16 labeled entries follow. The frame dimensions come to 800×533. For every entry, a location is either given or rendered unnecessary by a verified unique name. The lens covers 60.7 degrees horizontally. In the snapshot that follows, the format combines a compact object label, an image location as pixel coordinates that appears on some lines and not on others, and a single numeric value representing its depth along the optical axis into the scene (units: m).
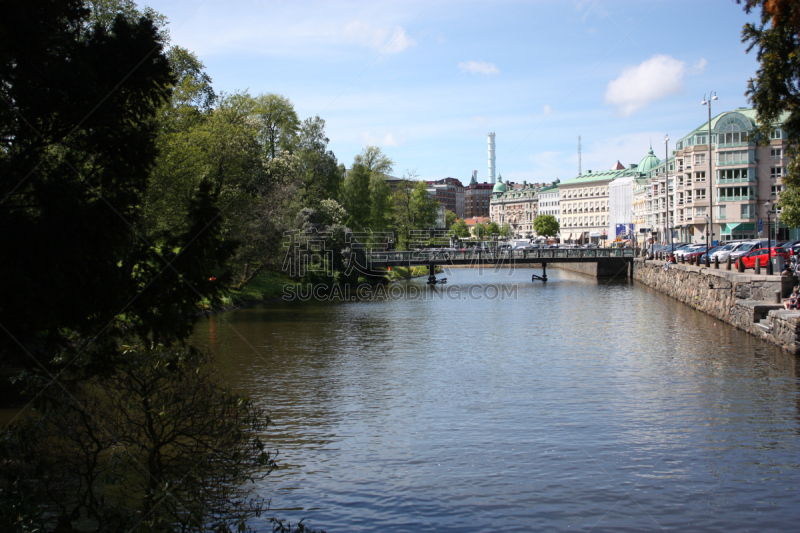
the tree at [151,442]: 9.95
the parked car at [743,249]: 51.99
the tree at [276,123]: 71.44
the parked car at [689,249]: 63.22
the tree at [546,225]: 187.62
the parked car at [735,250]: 54.04
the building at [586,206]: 177.75
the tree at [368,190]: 83.62
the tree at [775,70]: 23.23
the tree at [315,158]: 72.95
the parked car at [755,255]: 45.66
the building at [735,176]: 86.81
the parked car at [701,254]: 57.31
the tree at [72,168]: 8.38
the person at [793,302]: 28.22
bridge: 71.50
